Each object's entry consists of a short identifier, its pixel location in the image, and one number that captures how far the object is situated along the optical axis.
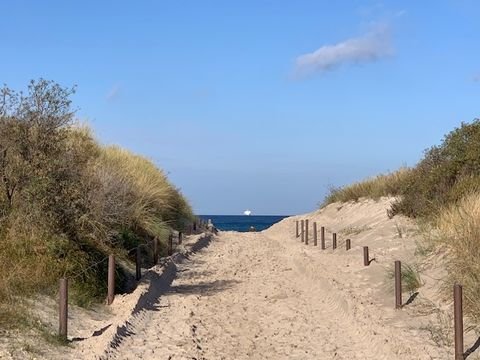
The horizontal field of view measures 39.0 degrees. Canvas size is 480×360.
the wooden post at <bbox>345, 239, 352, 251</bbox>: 20.89
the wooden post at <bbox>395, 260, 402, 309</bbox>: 11.85
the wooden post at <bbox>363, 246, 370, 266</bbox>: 16.88
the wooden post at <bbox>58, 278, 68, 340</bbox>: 9.12
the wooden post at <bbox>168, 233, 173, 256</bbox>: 21.45
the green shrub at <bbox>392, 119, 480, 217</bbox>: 17.95
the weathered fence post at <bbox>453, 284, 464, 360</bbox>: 8.14
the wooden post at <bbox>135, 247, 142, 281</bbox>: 15.13
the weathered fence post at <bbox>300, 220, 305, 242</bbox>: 30.23
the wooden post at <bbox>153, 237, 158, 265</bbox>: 18.46
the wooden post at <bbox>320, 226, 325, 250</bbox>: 23.92
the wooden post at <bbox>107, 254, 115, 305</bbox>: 12.27
